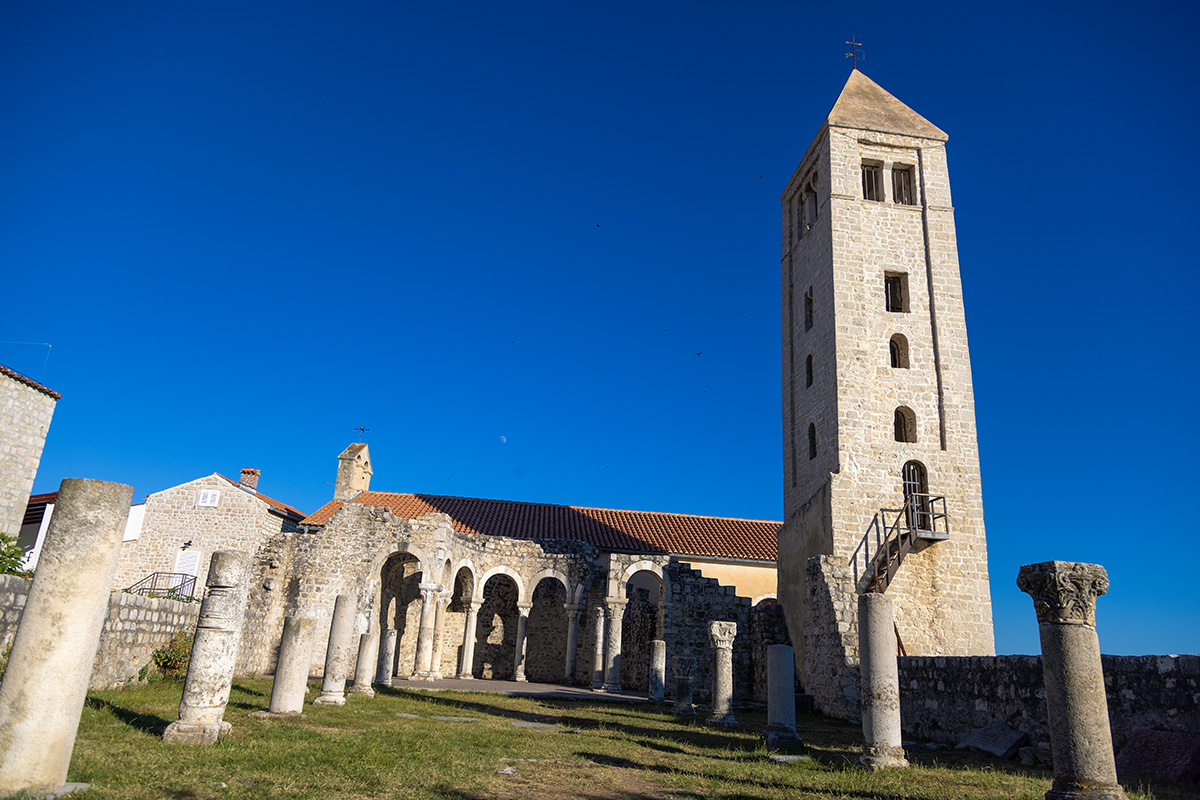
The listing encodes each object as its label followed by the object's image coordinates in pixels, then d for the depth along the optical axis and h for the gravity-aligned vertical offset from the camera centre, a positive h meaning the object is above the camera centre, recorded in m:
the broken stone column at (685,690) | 14.75 -1.27
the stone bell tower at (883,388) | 19.11 +7.25
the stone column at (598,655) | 22.78 -1.05
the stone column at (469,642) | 23.75 -0.95
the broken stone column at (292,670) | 9.99 -0.94
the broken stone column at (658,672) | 17.81 -1.11
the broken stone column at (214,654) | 7.23 -0.60
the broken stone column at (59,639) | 4.47 -0.34
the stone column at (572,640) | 24.47 -0.67
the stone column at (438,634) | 22.11 -0.71
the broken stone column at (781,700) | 10.21 -0.94
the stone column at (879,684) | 8.30 -0.51
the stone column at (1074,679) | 5.54 -0.20
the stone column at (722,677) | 12.86 -0.84
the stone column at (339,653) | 11.94 -0.81
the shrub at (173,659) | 12.35 -1.11
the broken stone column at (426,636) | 21.45 -0.77
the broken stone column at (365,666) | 14.20 -1.17
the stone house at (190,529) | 28.41 +2.55
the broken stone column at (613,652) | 22.19 -0.89
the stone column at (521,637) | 24.80 -0.69
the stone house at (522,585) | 22.09 +1.00
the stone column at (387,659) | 18.12 -1.29
